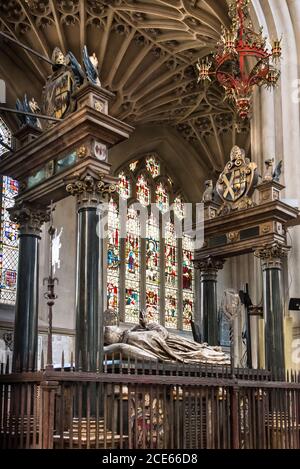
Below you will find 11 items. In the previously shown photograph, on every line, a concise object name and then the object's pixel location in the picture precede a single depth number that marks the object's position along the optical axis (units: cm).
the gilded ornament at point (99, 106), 653
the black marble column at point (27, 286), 693
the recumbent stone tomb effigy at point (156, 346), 673
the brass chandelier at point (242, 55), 1068
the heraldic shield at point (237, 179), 928
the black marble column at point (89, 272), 608
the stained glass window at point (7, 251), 1412
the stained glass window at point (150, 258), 1717
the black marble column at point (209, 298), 970
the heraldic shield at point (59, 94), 698
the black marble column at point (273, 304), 853
